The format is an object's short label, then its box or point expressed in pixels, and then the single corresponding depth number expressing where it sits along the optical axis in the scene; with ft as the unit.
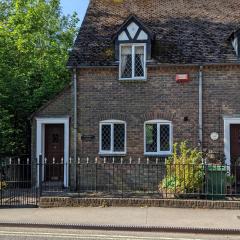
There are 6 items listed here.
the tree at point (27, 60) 67.41
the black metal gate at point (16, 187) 45.29
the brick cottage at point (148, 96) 55.06
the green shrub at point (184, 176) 44.75
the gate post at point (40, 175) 43.73
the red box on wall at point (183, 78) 55.47
